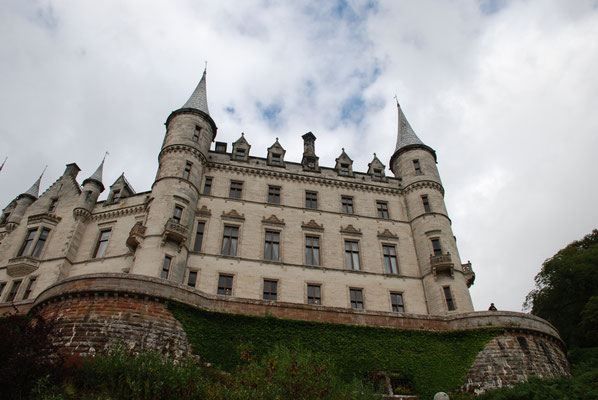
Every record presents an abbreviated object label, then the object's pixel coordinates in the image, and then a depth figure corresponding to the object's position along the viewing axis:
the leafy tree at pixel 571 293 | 36.56
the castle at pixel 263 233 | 28.36
